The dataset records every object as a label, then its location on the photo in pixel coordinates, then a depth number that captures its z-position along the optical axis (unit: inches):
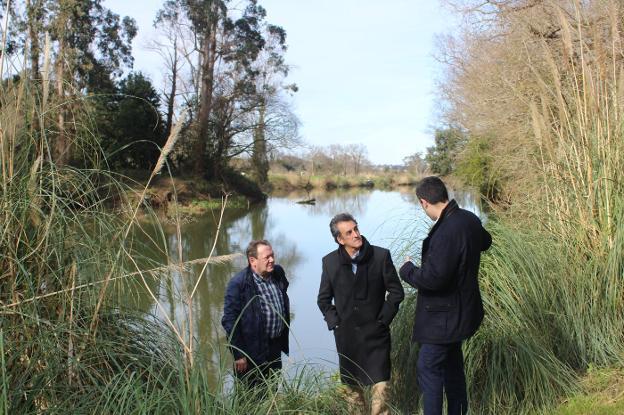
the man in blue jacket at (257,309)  148.9
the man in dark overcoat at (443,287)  123.6
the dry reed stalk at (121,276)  83.5
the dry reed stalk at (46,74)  96.0
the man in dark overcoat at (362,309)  141.6
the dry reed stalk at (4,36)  96.4
